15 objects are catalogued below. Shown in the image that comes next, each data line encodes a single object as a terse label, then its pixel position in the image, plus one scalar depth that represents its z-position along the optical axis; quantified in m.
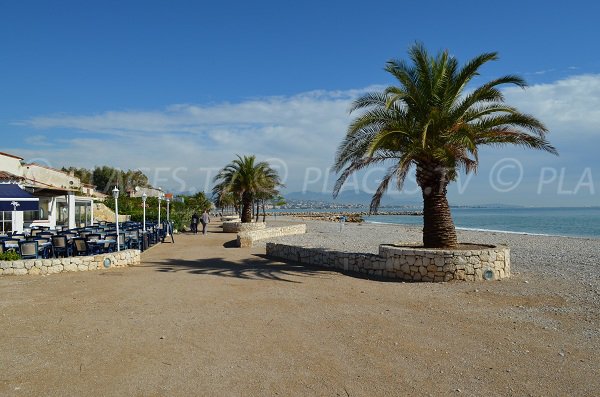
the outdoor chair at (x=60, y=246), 12.08
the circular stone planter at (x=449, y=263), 9.55
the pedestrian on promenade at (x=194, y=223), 27.14
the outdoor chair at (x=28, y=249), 10.82
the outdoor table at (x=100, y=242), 12.40
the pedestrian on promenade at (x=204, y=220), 24.73
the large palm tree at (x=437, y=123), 10.36
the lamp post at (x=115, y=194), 12.22
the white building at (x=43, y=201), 17.95
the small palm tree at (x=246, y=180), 27.39
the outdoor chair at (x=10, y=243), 11.32
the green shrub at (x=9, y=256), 10.46
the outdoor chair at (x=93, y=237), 12.79
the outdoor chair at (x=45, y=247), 11.69
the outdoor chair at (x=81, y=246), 12.12
